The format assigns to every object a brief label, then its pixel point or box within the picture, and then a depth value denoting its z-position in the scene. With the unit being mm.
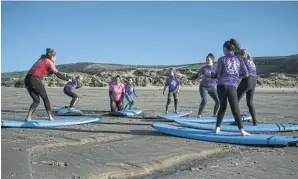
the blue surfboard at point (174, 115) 10455
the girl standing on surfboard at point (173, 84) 11969
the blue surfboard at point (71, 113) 11809
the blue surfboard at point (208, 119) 10027
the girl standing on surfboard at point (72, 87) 12078
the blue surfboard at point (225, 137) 6480
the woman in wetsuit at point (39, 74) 8992
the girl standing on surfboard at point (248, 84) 8805
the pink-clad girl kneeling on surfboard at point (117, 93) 12586
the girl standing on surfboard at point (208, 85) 10195
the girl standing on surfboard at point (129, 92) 13477
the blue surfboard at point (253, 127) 8320
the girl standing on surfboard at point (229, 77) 6949
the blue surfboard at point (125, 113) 11477
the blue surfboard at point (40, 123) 8516
